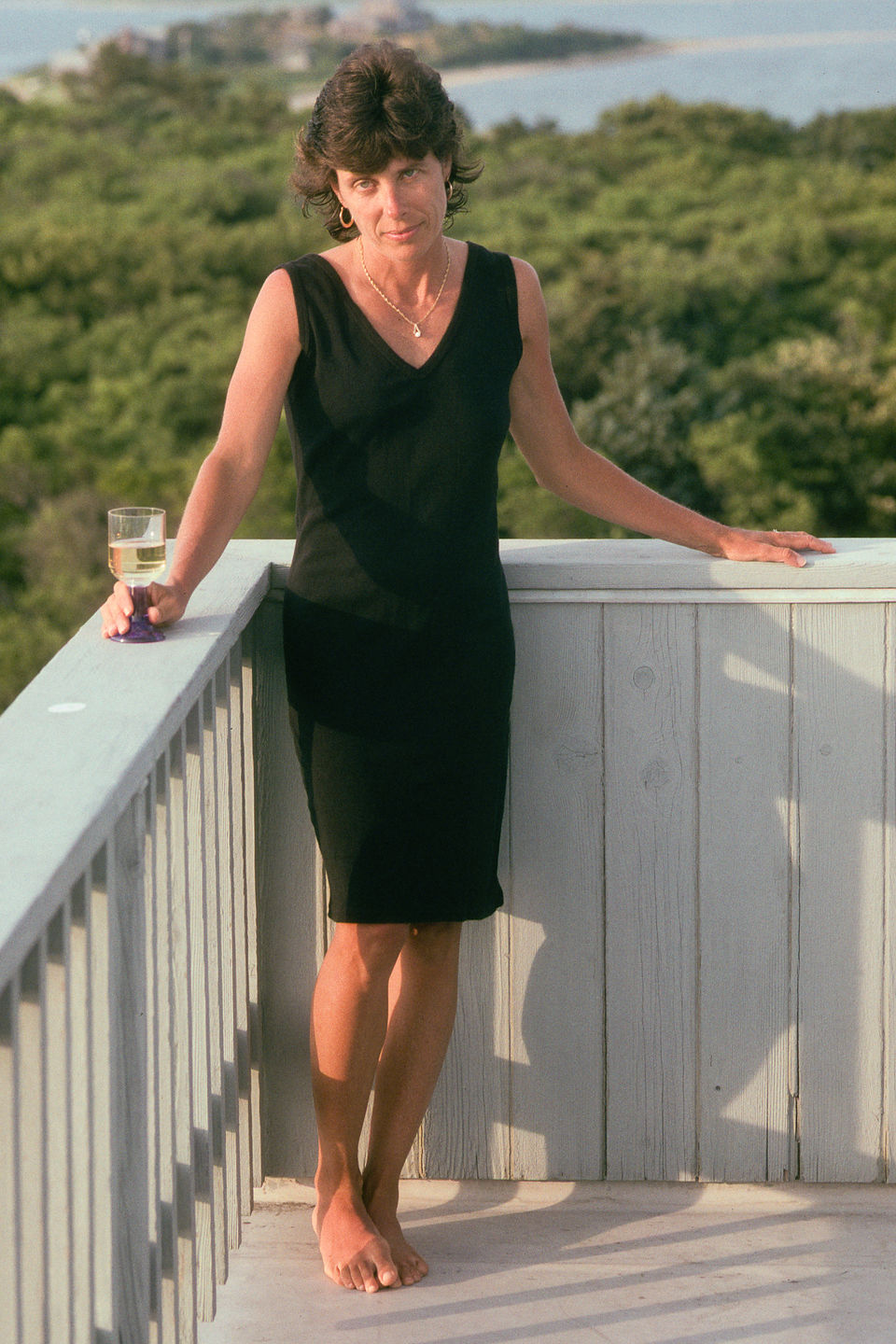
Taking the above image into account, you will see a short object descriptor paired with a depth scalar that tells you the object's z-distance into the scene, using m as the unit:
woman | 4.52
